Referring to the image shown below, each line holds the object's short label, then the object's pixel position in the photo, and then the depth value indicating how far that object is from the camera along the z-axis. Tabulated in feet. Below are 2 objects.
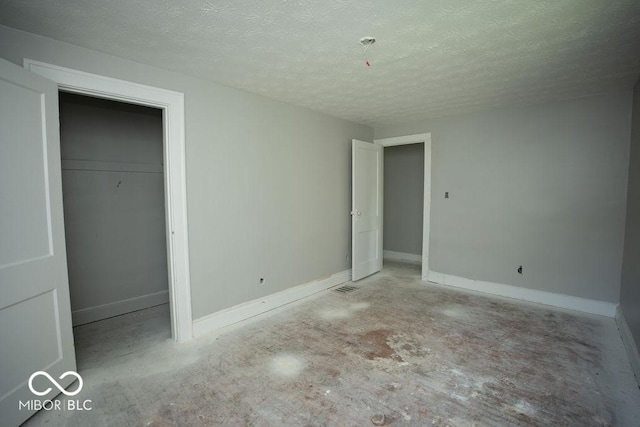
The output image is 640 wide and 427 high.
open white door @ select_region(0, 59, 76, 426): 5.78
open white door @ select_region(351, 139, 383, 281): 15.16
